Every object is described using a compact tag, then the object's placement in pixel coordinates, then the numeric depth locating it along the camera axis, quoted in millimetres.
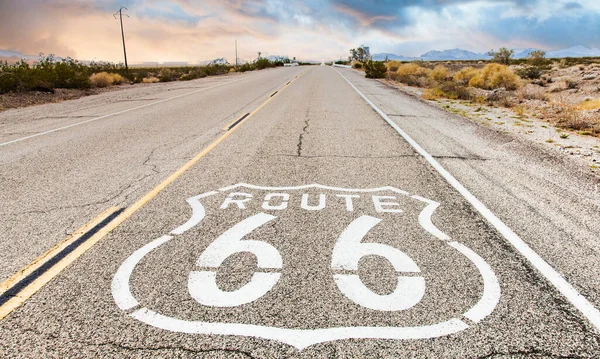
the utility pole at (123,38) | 43831
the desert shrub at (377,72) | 34875
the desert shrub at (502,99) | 13719
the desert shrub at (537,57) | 49469
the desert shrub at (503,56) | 47169
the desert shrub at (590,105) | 11392
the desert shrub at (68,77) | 20109
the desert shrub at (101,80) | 23739
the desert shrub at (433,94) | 16700
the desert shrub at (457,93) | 16562
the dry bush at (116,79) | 26641
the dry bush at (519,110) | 11422
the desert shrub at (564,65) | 43306
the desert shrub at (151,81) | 31794
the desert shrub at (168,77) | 34281
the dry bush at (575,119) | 9077
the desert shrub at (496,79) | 22297
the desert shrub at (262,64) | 78875
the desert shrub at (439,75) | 28481
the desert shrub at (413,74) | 25116
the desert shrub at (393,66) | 44838
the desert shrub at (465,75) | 27216
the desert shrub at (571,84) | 23850
